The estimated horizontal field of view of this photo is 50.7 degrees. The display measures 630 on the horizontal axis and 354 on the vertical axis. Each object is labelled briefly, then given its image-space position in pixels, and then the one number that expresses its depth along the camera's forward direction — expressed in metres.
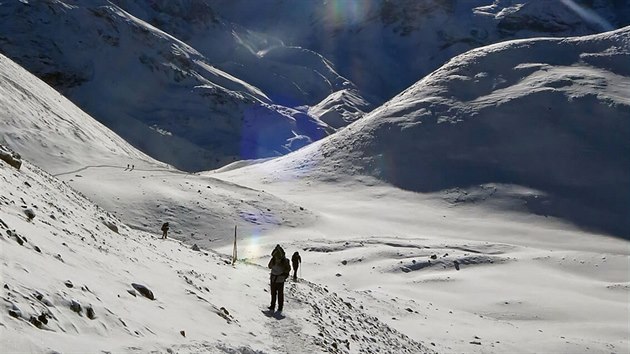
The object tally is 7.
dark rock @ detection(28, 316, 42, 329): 8.24
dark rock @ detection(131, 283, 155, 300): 12.13
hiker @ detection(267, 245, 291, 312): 15.85
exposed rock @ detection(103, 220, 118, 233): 17.97
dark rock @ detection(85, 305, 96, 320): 9.52
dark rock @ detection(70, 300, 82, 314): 9.35
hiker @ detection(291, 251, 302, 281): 21.55
